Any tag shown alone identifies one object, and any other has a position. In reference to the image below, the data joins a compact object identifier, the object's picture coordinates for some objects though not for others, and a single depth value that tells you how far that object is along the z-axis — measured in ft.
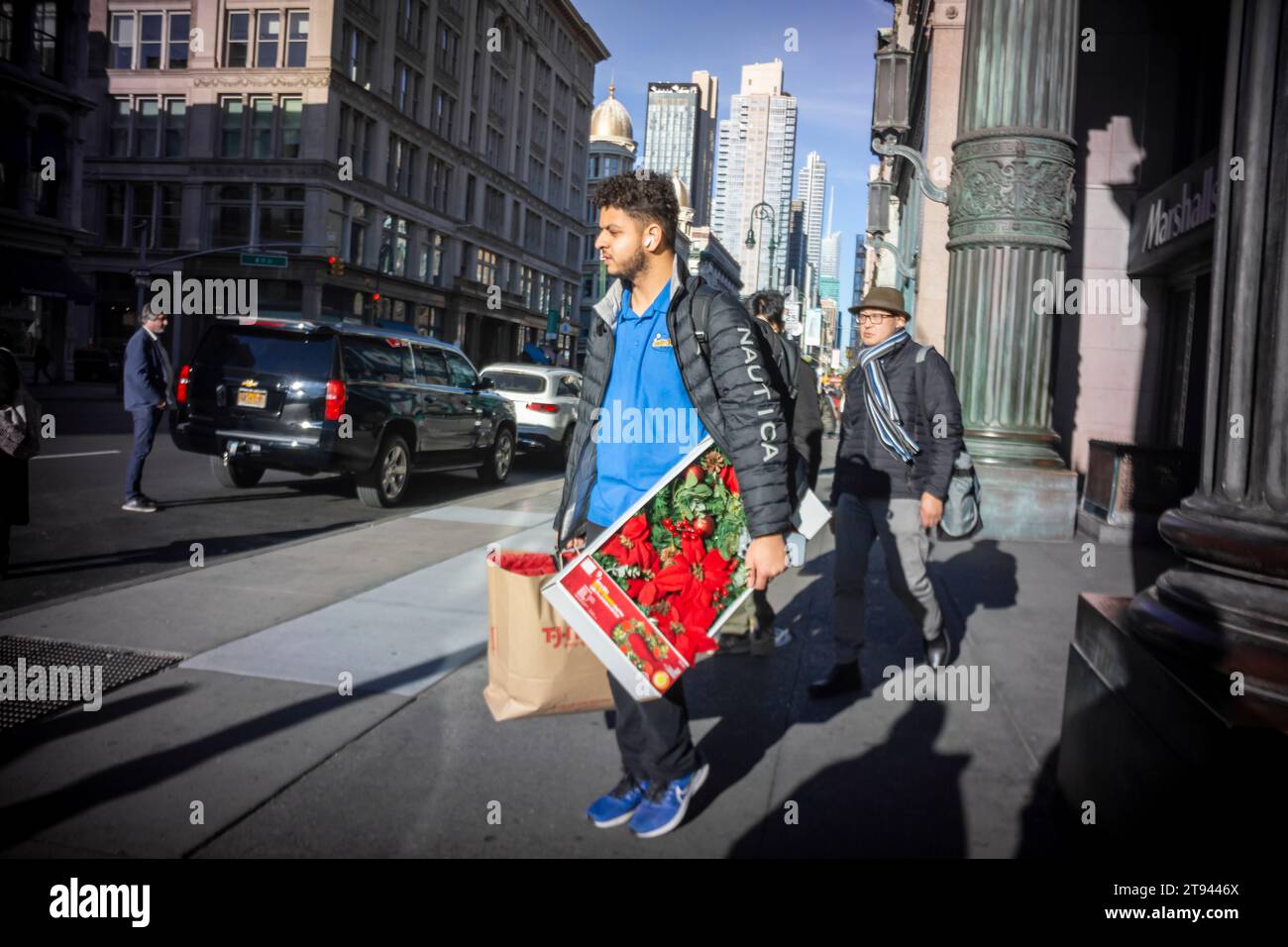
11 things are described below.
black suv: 31.83
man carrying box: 9.18
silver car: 52.21
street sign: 112.78
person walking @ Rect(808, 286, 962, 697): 14.97
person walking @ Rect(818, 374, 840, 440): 88.21
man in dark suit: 29.22
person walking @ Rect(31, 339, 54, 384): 102.22
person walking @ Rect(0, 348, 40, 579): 18.61
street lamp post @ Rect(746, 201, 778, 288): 119.65
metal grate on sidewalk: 14.05
